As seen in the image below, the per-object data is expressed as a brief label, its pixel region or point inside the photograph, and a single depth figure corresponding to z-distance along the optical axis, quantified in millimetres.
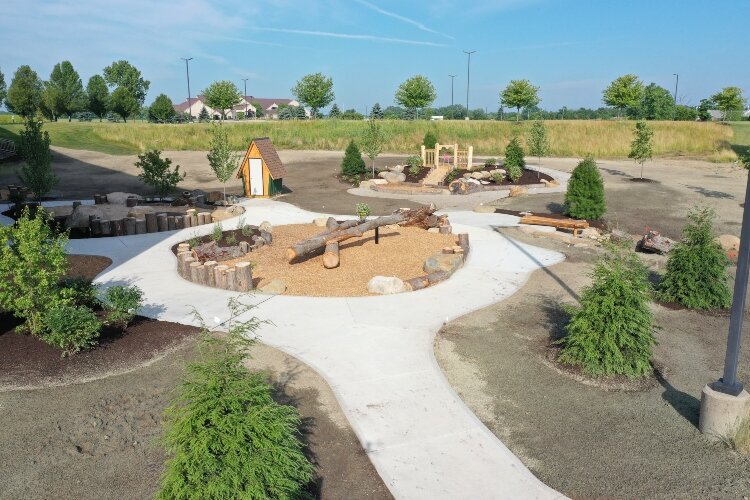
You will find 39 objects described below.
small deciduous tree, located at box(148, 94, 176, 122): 76688
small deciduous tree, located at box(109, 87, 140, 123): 75188
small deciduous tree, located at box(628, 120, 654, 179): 33250
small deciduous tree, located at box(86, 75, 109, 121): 82438
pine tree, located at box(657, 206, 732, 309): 11609
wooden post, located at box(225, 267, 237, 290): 12719
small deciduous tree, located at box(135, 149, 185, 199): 23188
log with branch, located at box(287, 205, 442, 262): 14196
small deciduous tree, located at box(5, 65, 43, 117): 70000
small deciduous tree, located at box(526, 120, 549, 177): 32938
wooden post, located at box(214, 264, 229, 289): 12812
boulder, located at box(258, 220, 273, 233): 17653
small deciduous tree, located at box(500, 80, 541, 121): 66875
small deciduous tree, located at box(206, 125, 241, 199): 23312
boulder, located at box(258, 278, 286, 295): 12585
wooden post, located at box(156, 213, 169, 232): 18891
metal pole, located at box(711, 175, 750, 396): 6684
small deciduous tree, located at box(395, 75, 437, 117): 73000
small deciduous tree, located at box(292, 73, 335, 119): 80750
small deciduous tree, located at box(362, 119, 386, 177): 32281
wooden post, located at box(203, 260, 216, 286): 13039
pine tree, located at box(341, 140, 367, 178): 33031
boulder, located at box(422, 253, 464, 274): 13727
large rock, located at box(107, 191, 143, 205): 23145
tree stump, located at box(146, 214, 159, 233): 18719
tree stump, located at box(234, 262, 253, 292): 12656
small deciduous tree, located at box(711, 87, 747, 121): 60312
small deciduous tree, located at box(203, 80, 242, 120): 78500
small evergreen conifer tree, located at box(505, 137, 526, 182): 30000
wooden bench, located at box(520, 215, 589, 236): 18469
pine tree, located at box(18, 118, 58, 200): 22297
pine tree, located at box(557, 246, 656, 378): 8617
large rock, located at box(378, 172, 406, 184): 30484
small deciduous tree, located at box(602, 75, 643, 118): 62438
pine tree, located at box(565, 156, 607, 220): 19766
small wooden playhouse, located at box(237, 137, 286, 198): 26281
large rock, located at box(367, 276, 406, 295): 12523
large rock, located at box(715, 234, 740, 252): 16203
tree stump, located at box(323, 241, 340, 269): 14148
